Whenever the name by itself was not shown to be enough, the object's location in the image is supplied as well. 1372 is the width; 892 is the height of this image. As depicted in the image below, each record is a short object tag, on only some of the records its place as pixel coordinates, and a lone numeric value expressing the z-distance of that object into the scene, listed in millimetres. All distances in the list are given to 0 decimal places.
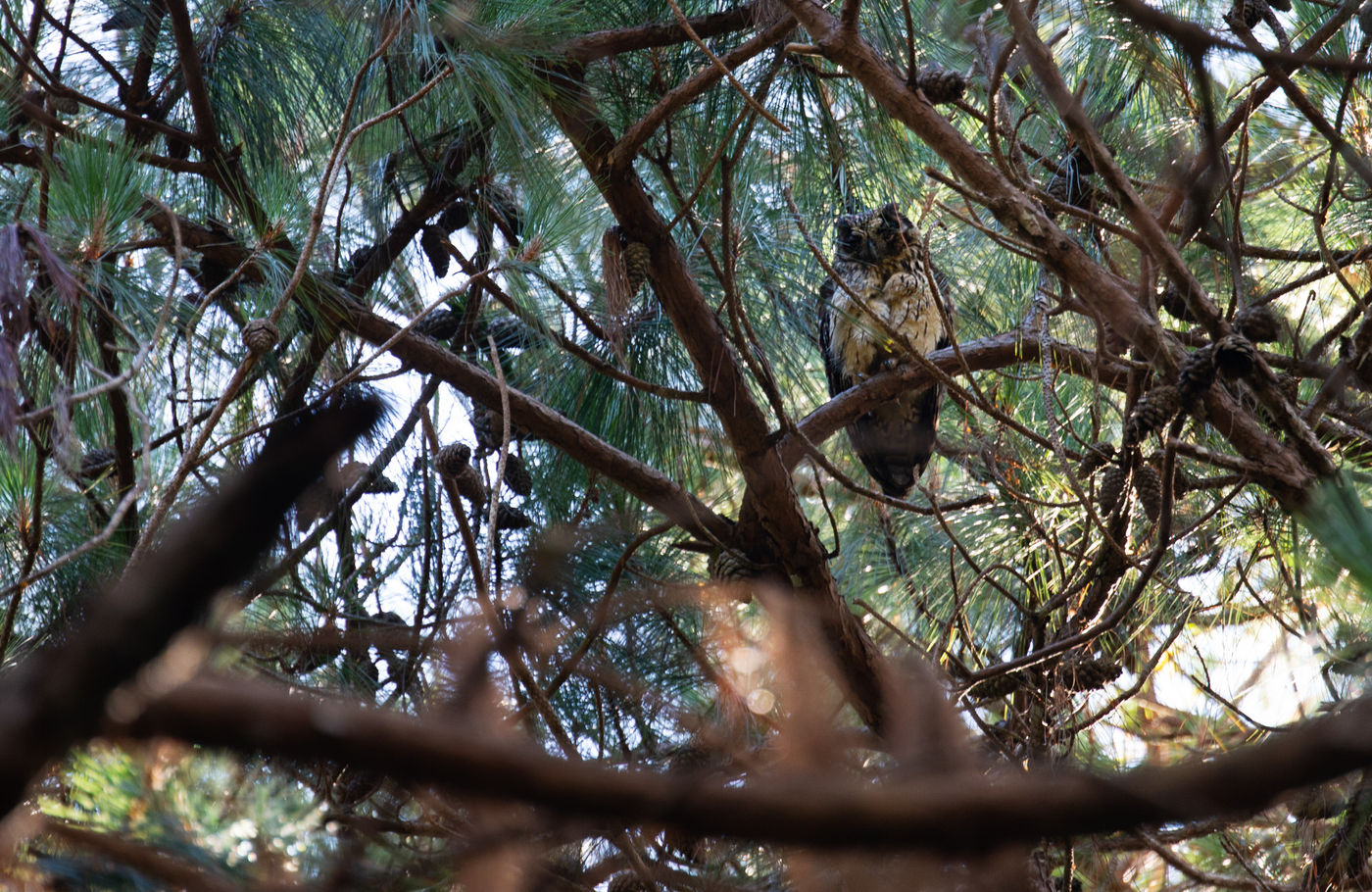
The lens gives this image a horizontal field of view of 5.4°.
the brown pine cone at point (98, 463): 18394
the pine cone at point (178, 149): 18503
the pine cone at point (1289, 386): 17913
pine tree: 8128
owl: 19364
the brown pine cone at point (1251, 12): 18082
